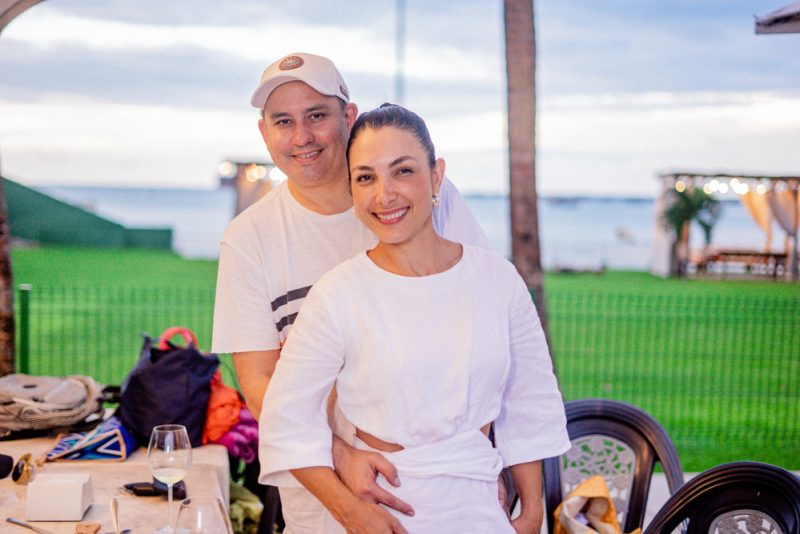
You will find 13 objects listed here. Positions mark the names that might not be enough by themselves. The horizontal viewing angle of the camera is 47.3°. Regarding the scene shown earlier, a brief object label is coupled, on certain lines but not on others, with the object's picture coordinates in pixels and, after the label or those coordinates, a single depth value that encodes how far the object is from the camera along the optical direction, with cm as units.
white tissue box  280
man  256
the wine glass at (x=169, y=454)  269
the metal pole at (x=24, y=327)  571
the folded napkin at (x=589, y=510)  321
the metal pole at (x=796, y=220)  2583
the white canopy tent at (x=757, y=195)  2719
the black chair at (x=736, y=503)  256
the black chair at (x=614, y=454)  357
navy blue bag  397
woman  207
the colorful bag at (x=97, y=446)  368
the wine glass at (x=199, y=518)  215
